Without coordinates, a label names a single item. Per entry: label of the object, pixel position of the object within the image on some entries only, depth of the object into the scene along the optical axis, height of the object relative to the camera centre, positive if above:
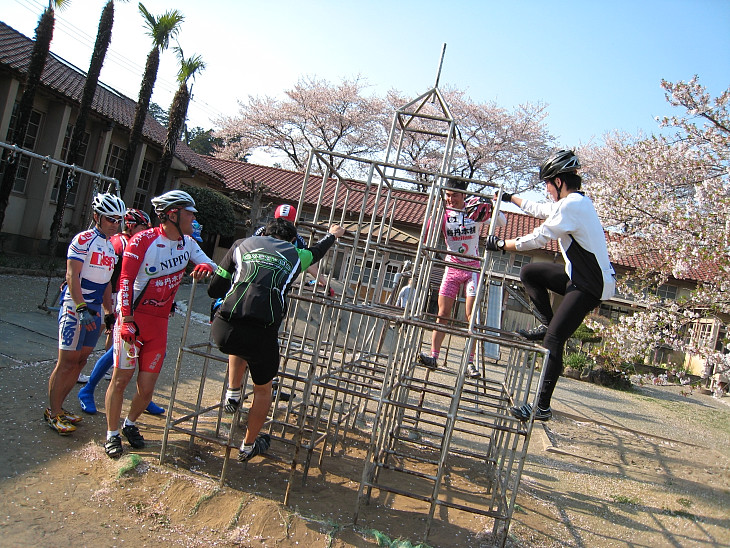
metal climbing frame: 3.66 -0.80
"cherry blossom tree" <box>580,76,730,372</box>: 8.52 +2.39
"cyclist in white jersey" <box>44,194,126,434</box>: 4.11 -0.64
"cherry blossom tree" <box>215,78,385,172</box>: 29.62 +8.17
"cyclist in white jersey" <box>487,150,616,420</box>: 3.59 +0.52
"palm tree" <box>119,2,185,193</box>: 14.97 +4.60
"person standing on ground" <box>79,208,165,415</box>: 4.67 -1.11
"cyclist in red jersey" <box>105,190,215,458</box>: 3.82 -0.48
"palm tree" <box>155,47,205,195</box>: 16.39 +4.19
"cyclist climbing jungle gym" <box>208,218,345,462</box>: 3.43 -0.28
